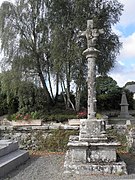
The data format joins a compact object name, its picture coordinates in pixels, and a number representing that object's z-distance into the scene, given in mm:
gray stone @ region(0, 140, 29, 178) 3475
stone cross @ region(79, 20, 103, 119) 4070
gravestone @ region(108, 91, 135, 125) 10131
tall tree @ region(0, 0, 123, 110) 8333
